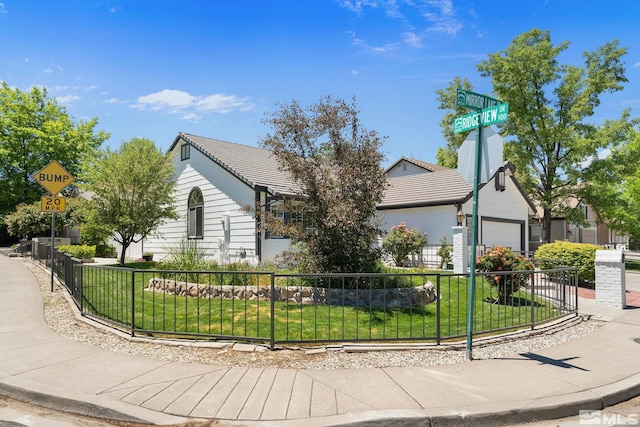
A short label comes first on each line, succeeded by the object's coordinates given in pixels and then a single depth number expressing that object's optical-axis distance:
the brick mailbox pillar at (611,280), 10.77
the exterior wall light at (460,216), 18.22
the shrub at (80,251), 19.04
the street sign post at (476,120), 5.91
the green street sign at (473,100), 6.08
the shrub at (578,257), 14.04
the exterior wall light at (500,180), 21.39
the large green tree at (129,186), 15.93
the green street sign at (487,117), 5.90
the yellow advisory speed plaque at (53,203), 11.55
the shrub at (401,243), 17.08
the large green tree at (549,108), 25.61
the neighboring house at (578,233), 35.19
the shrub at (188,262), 12.68
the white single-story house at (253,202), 16.09
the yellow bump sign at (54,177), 11.38
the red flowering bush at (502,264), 10.32
